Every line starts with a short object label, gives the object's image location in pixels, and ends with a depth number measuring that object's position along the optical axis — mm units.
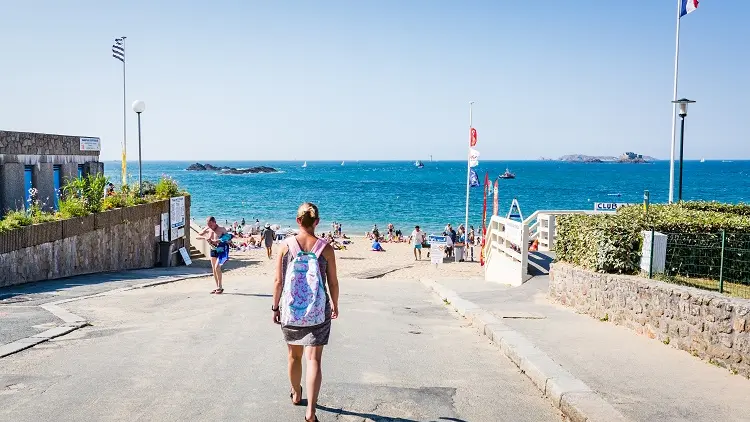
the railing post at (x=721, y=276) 8455
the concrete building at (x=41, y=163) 18422
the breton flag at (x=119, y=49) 27828
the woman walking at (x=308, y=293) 5195
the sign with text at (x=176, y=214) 22422
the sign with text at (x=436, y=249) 25609
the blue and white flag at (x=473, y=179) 27906
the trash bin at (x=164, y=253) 21484
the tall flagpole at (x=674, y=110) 19797
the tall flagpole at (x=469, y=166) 27794
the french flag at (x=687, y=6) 19391
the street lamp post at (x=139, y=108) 22031
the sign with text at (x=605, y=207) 23308
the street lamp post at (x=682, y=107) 17359
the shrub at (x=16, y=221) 13123
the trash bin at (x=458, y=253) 27642
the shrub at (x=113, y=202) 18156
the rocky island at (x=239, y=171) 192625
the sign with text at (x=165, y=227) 21812
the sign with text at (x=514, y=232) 15430
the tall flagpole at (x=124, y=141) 25438
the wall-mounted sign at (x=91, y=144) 23047
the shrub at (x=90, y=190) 16859
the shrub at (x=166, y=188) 22484
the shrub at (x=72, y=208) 15883
